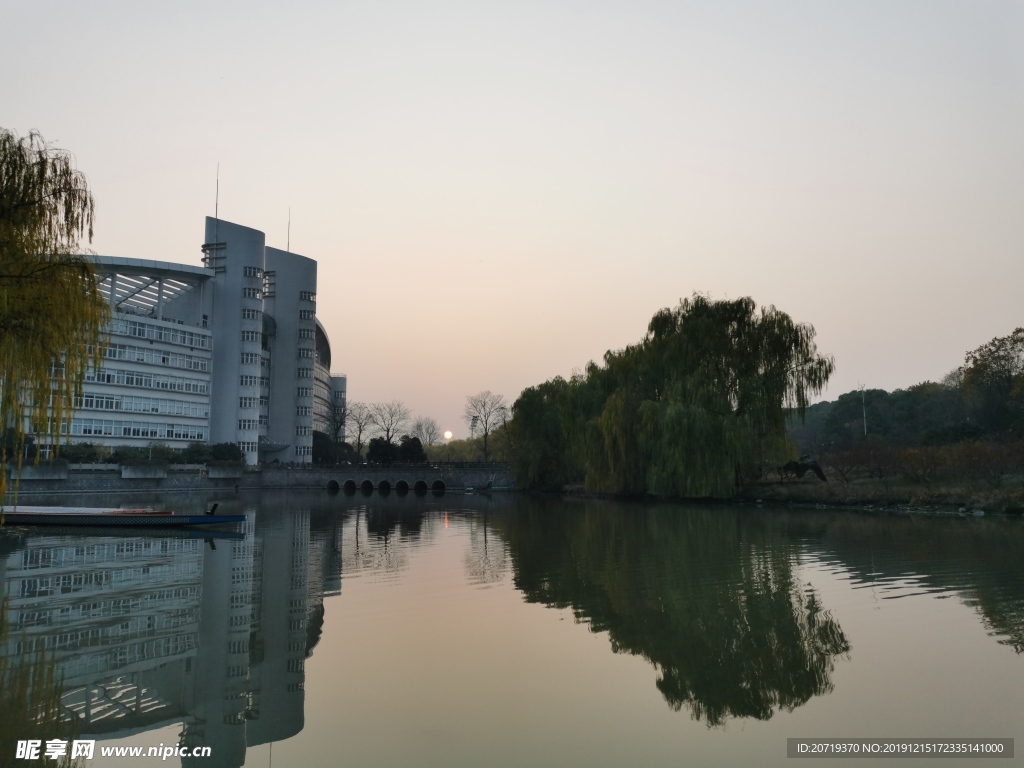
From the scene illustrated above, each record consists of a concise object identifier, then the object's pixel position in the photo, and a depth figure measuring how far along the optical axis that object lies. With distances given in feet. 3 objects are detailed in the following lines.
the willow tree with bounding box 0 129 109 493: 41.81
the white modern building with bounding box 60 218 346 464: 238.48
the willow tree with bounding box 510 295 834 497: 135.03
